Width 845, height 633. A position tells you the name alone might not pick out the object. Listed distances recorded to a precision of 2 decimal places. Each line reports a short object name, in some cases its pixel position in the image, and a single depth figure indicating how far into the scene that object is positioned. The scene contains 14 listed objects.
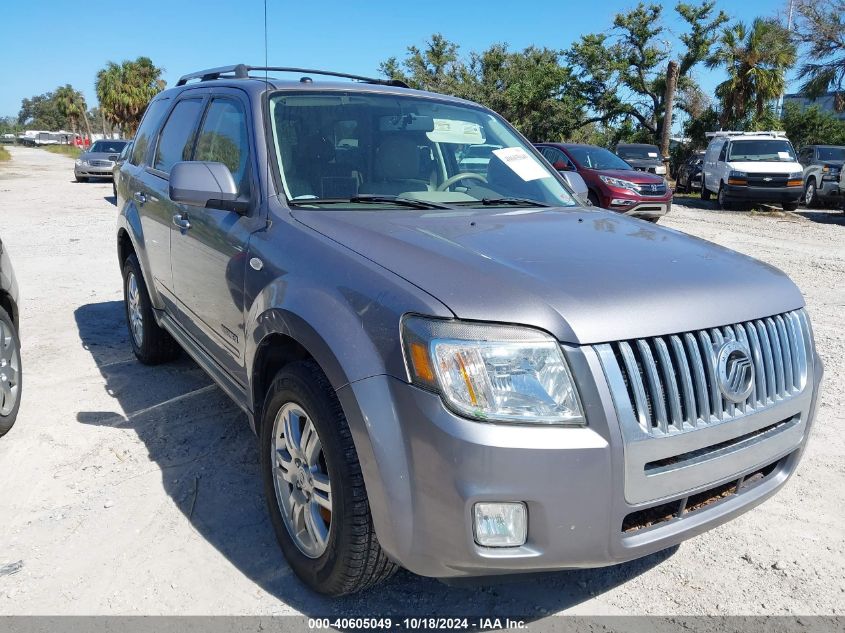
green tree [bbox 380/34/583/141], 37.53
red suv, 13.59
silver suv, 1.97
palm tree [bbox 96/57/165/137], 60.44
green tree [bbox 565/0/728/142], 36.06
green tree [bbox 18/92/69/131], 140.50
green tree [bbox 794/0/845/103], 30.45
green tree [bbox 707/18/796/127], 30.52
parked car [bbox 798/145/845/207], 18.42
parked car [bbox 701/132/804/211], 17.48
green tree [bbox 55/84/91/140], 95.19
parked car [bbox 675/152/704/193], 23.94
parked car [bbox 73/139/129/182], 24.92
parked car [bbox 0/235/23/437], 3.90
